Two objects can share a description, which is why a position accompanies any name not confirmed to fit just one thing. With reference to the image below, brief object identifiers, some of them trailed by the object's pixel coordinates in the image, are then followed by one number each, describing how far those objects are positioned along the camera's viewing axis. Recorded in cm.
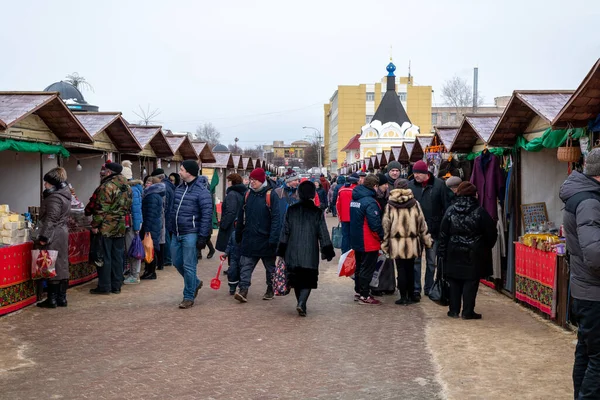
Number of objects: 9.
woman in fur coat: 946
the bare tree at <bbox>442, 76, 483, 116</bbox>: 7469
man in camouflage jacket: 1023
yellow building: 10550
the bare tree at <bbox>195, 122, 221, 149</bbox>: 9231
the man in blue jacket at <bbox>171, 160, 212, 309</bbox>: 913
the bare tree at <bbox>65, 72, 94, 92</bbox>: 3494
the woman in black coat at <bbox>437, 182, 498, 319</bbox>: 859
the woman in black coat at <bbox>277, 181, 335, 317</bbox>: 887
